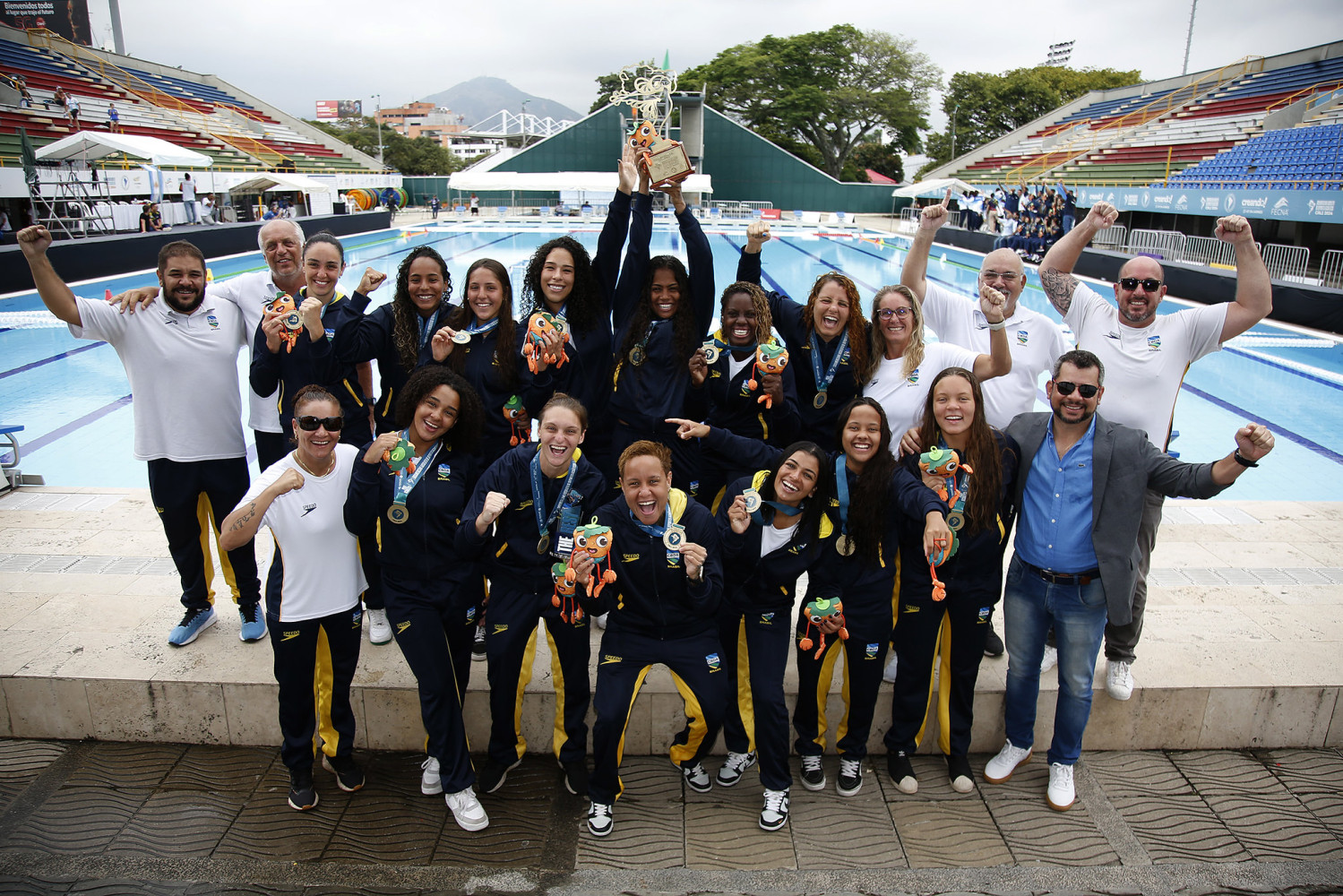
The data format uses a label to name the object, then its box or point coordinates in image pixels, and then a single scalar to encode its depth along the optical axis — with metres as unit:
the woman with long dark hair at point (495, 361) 3.61
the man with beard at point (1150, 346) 3.47
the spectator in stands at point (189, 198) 21.77
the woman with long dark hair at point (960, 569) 3.08
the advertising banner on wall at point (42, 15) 32.31
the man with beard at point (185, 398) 3.60
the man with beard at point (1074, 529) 3.01
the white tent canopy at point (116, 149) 17.84
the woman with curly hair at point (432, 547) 3.03
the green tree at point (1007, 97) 50.53
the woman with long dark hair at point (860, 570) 3.07
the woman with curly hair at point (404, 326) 3.72
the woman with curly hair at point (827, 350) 3.52
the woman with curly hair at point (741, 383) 3.52
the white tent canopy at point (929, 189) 32.50
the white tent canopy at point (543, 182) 31.44
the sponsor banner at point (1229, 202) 14.31
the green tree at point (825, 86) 49.62
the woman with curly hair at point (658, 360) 3.63
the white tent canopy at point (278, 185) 24.35
